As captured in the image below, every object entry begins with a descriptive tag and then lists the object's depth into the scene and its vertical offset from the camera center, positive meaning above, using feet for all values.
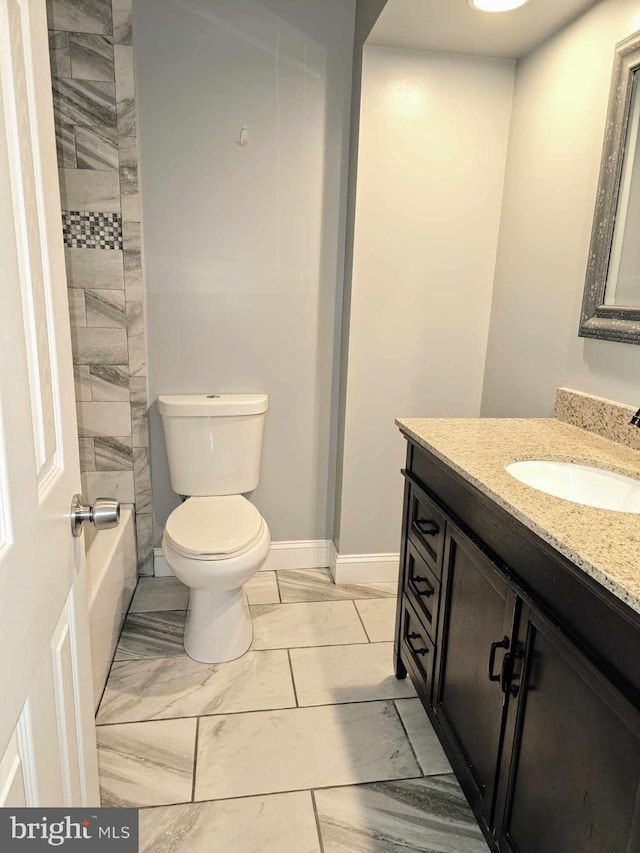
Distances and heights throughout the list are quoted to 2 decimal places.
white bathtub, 6.07 -3.65
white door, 2.10 -0.76
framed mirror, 5.13 +0.66
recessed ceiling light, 5.74 +2.83
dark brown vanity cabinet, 2.78 -2.39
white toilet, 6.33 -2.89
